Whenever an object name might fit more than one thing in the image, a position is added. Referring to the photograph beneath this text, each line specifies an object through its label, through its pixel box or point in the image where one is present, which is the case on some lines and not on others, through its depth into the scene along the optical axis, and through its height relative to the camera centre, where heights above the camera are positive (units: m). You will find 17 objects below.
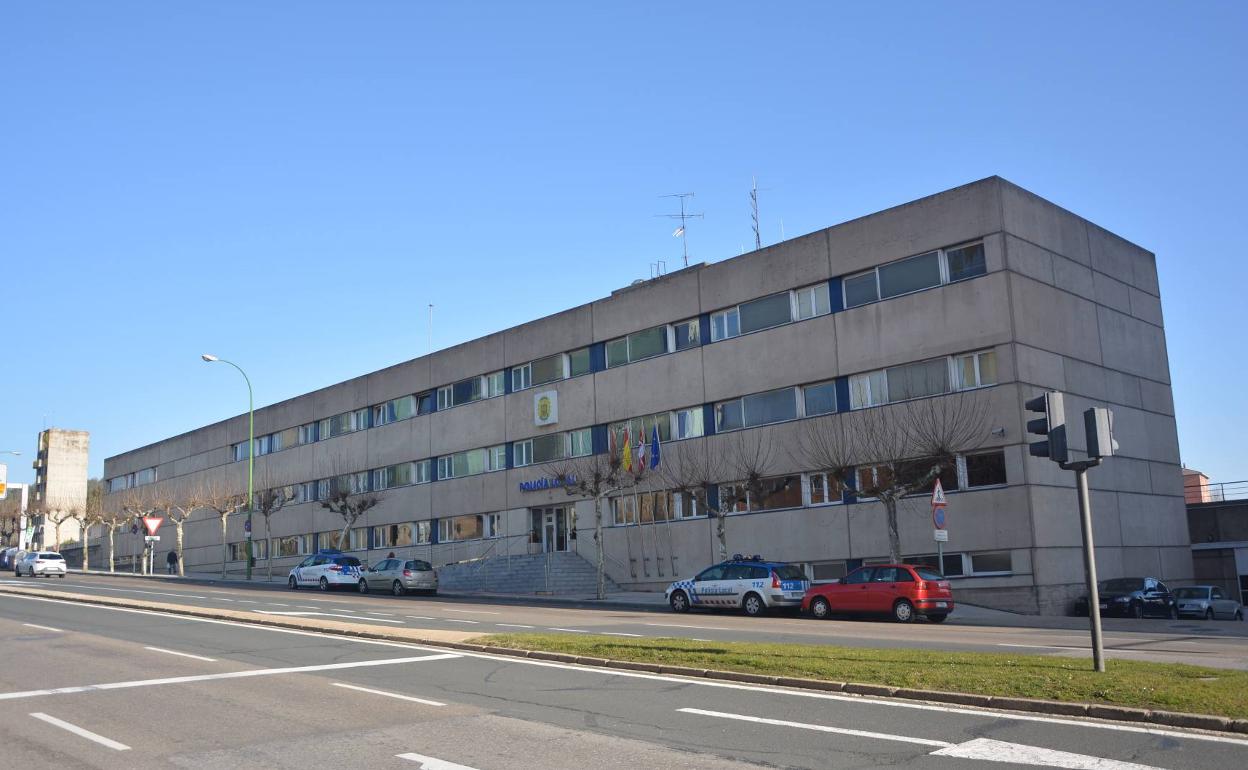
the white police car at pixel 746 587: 28.14 -1.43
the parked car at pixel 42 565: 53.78 -0.09
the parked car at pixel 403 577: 39.84 -1.11
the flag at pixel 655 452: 39.78 +3.34
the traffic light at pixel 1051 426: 11.60 +1.11
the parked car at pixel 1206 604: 29.33 -2.48
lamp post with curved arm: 52.34 +9.66
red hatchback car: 25.05 -1.59
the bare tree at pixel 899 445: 29.64 +2.56
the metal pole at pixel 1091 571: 11.53 -0.56
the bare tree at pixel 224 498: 63.38 +3.61
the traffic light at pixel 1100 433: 11.52 +0.98
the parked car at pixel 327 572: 43.34 -0.85
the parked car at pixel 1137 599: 28.86 -2.22
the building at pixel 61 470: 116.82 +10.56
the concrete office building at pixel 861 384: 30.41 +5.25
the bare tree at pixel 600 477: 37.41 +2.49
